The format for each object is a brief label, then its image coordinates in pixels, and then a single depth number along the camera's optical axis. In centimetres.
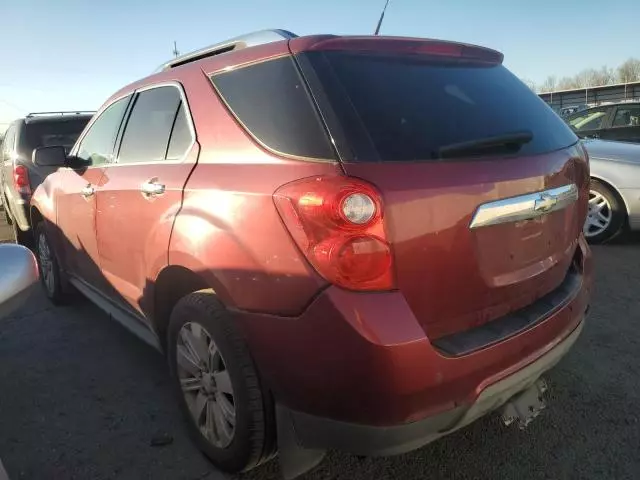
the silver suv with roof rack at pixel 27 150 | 605
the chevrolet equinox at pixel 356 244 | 166
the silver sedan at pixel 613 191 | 542
